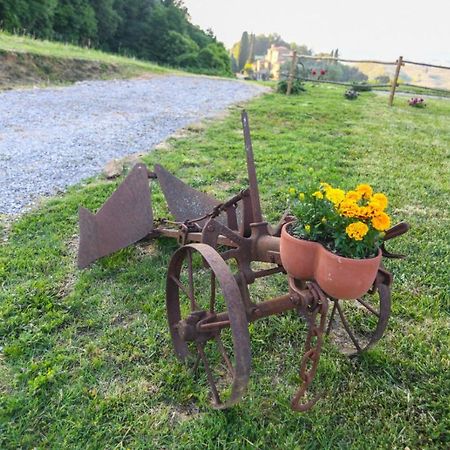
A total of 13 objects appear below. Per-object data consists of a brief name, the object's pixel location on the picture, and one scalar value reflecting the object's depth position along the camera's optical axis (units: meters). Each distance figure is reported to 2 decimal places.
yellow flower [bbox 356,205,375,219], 1.51
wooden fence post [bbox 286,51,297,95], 13.56
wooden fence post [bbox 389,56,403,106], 12.08
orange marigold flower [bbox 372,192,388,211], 1.52
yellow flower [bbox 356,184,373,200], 1.60
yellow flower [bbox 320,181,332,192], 1.71
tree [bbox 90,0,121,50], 40.41
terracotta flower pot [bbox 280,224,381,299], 1.51
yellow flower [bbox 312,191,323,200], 1.66
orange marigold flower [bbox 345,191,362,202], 1.57
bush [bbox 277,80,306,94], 14.18
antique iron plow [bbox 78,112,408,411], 1.71
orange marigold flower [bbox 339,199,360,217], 1.52
